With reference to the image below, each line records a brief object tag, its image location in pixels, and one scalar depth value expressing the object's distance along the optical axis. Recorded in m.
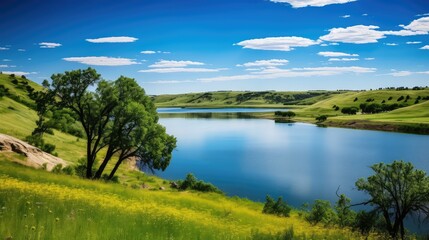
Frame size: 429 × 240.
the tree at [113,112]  36.78
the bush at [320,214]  32.38
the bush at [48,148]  49.37
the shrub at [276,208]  35.30
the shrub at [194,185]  50.91
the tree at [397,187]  29.25
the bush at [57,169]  30.80
